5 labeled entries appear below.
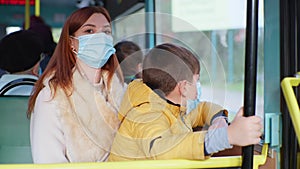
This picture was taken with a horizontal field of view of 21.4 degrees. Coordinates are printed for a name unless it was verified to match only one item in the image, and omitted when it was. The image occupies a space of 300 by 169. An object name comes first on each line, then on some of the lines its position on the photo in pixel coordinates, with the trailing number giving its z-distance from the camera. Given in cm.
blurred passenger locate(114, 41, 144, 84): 279
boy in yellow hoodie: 247
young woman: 271
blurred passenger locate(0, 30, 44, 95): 349
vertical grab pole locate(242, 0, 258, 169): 240
